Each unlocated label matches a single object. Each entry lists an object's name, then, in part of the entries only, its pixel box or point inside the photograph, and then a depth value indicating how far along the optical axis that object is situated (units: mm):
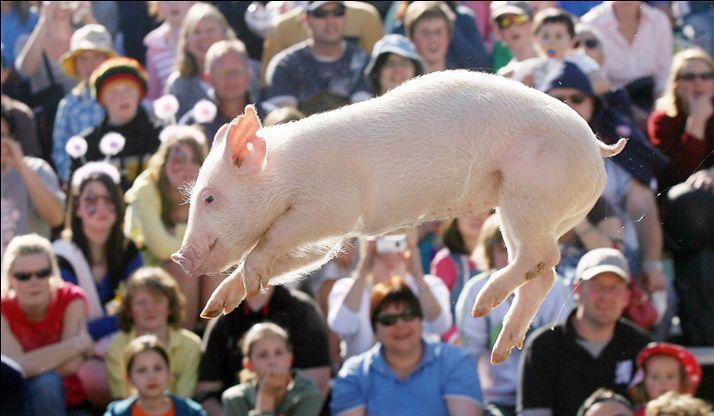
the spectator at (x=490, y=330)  17156
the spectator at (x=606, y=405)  16062
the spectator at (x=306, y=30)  21156
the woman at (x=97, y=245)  18969
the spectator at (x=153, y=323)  17812
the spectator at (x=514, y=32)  18516
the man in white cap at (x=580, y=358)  16656
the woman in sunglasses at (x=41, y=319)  17937
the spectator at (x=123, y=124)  20172
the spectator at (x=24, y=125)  21734
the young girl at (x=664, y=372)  16562
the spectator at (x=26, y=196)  20109
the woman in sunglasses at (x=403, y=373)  16359
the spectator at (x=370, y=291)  17500
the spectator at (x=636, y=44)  18547
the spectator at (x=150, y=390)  16750
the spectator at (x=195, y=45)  21344
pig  7480
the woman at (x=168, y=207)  17734
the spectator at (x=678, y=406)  15422
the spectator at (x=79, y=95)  21719
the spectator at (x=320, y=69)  17937
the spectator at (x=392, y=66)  15648
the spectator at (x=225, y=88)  19594
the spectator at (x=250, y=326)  17484
